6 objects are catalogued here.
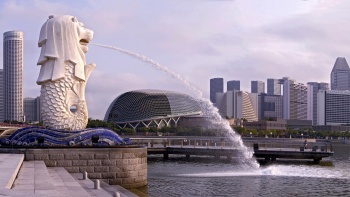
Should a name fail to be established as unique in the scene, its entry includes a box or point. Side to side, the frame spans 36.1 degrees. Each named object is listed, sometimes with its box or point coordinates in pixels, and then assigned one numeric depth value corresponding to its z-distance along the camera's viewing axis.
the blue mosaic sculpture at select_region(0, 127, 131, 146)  28.78
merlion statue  31.02
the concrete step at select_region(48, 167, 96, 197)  16.52
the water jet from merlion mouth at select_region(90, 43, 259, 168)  39.34
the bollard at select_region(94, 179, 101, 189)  19.16
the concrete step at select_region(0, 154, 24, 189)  16.19
